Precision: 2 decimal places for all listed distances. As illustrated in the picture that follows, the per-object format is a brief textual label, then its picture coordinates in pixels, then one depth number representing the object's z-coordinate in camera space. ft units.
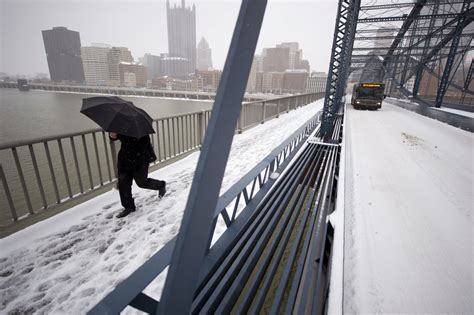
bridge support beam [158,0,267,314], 3.20
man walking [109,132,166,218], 11.31
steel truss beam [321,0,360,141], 27.55
